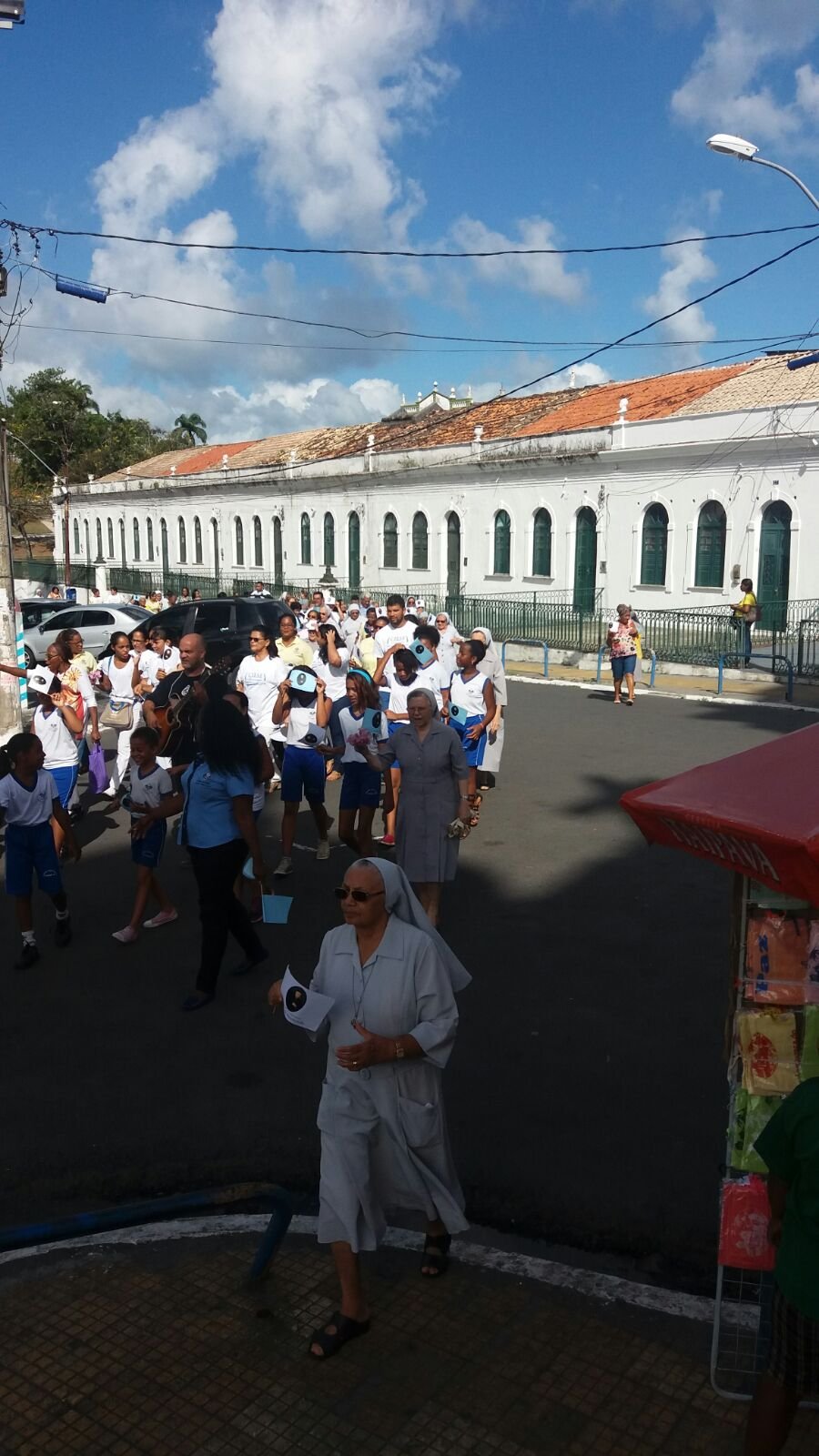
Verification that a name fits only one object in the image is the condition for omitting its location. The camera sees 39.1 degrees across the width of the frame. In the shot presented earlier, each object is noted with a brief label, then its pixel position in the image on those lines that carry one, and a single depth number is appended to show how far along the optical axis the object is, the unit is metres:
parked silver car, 22.25
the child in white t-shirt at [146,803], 7.41
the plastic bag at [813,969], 3.49
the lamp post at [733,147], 14.34
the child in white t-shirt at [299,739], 8.98
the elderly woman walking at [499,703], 10.64
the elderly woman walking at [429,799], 7.07
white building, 29.59
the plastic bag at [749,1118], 3.48
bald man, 8.98
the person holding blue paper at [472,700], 10.09
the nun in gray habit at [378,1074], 3.67
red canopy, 2.90
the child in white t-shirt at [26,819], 7.04
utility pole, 15.28
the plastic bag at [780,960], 3.49
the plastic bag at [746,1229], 3.38
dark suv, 16.84
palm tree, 89.00
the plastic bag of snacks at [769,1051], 3.44
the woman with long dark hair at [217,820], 6.39
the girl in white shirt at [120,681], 12.02
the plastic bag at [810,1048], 3.45
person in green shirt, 2.80
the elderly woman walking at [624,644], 18.94
